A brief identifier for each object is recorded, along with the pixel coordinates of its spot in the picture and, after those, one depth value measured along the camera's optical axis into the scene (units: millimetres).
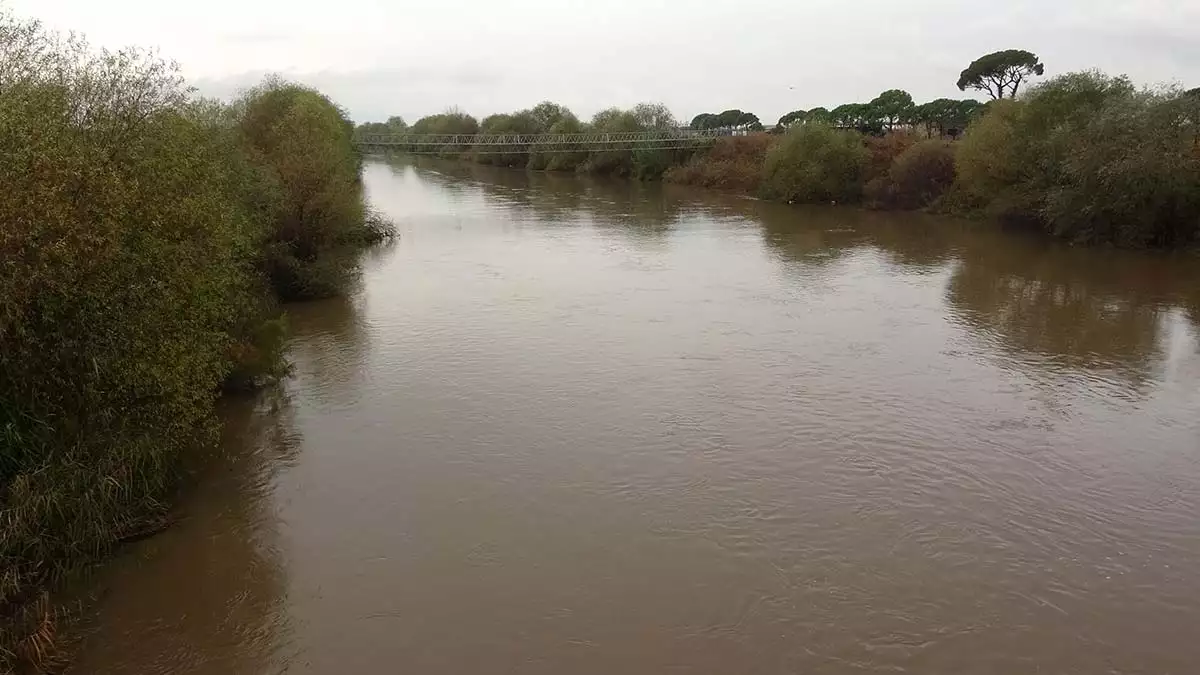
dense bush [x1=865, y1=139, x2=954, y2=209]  48000
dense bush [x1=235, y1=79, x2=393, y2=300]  24438
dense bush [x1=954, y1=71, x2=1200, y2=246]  32344
